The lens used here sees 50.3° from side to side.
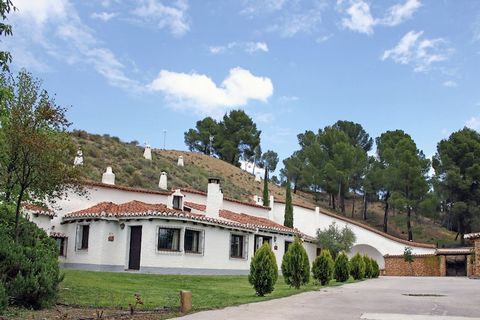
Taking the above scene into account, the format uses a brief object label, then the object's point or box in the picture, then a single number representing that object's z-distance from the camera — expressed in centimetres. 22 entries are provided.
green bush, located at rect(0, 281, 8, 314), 999
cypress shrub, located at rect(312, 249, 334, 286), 2058
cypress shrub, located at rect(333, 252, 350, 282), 2364
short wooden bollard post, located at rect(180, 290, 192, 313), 1148
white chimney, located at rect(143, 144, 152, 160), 5187
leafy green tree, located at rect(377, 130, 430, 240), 5169
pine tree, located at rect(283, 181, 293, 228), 4280
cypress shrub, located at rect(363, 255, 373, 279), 2930
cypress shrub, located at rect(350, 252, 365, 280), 2625
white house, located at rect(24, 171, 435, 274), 2508
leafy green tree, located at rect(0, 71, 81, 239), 1359
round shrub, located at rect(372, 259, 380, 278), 3027
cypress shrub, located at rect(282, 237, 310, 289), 1825
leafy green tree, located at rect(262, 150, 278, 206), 9206
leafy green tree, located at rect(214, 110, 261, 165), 7800
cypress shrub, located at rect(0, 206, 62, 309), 1101
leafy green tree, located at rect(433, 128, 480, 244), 4956
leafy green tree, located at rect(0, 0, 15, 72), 856
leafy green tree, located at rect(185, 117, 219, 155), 8031
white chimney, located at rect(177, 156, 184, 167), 5847
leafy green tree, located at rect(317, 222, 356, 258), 3903
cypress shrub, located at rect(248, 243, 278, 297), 1523
